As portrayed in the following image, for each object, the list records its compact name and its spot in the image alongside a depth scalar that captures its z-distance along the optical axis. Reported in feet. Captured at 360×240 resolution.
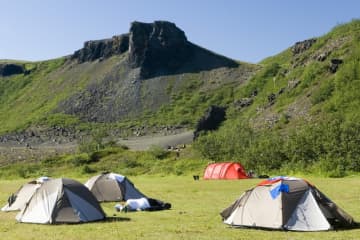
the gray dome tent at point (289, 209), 53.95
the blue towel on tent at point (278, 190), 55.42
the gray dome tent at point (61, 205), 61.67
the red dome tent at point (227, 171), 149.59
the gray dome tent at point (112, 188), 88.89
